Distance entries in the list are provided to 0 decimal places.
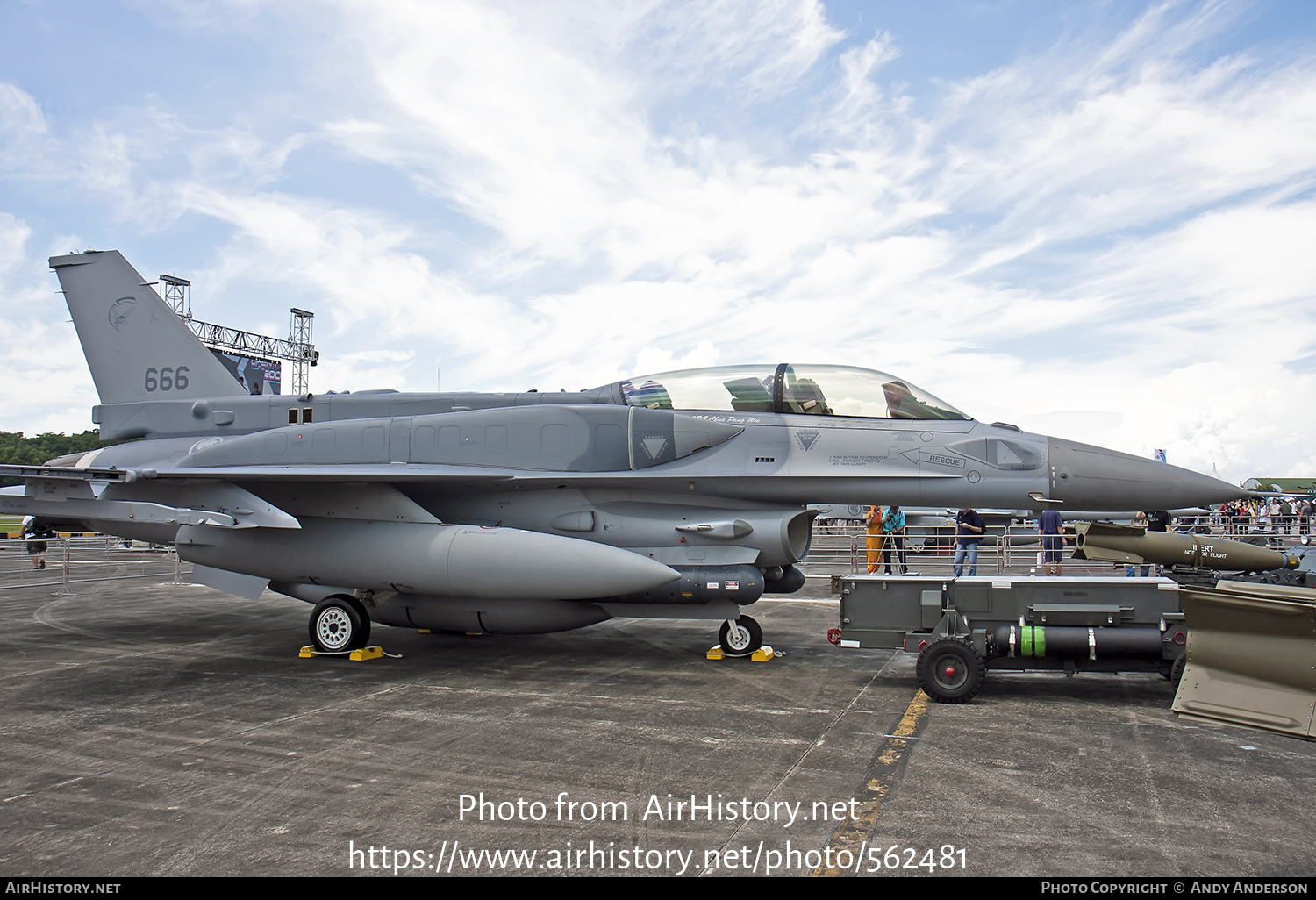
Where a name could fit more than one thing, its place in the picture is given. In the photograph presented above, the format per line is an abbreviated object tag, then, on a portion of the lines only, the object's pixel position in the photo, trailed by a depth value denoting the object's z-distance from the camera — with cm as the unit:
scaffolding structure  4366
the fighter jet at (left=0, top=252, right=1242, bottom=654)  779
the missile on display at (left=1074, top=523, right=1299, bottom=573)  1127
